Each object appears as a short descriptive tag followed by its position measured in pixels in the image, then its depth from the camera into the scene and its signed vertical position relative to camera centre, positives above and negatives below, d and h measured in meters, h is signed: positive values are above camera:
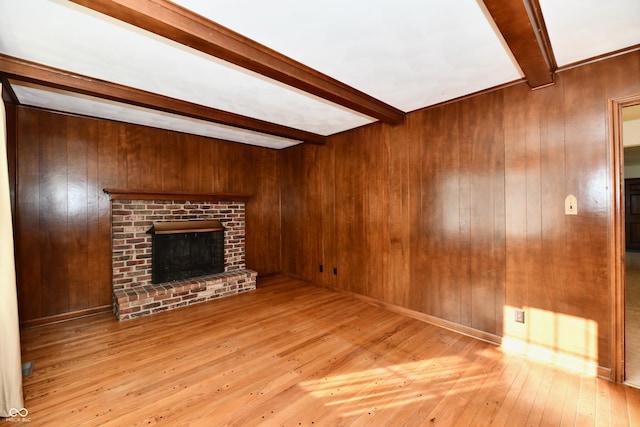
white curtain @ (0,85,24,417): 1.76 -0.66
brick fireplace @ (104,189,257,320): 3.46 -0.62
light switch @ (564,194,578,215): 2.25 +0.06
